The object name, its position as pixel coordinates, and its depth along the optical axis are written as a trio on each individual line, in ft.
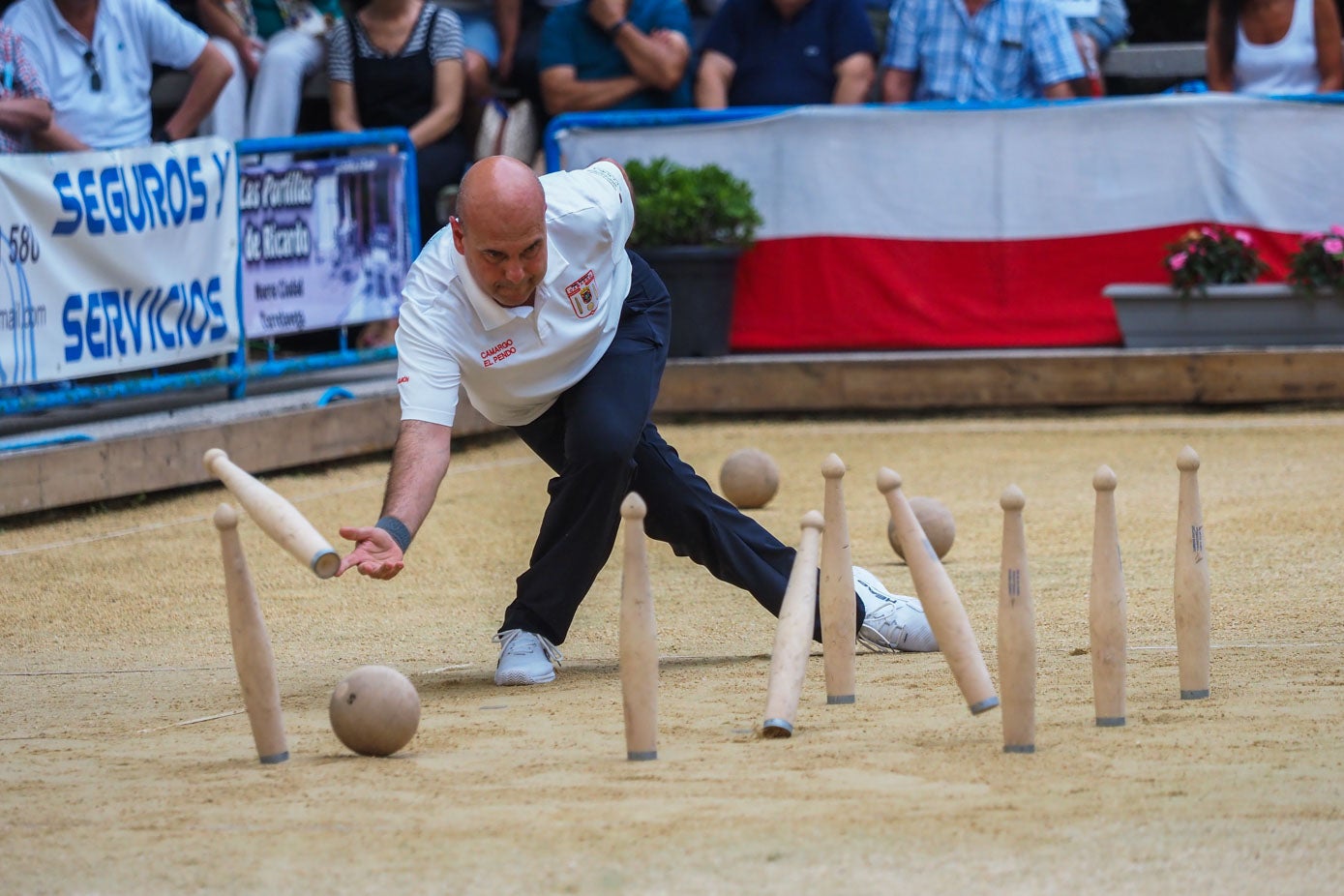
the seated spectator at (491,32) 79.00
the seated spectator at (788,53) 75.51
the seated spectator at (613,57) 75.25
